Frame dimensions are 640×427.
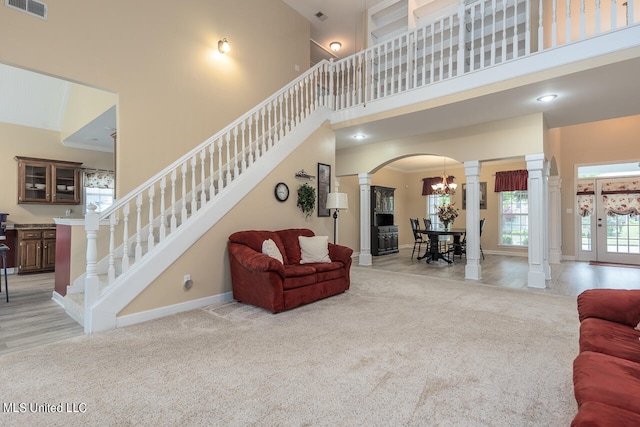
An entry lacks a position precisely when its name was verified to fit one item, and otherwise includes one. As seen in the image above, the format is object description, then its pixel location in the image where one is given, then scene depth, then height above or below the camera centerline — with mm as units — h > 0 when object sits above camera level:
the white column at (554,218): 7391 -73
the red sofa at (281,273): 3285 -677
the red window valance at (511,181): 8258 +960
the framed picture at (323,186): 5293 +511
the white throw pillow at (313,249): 4152 -470
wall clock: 4523 +356
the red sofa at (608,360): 1044 -664
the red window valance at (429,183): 9656 +1046
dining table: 6997 -724
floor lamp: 5070 +239
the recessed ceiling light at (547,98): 4004 +1558
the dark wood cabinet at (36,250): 5473 -637
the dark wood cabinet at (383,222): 8281 -200
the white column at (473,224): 5168 -145
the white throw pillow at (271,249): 3696 -418
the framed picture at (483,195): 9117 +607
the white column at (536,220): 4605 -69
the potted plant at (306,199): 4875 +264
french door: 6988 -439
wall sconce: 4809 +2668
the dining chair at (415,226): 8005 -278
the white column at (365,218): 6723 -59
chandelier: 8047 +741
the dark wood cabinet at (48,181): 5762 +661
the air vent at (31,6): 3072 +2134
